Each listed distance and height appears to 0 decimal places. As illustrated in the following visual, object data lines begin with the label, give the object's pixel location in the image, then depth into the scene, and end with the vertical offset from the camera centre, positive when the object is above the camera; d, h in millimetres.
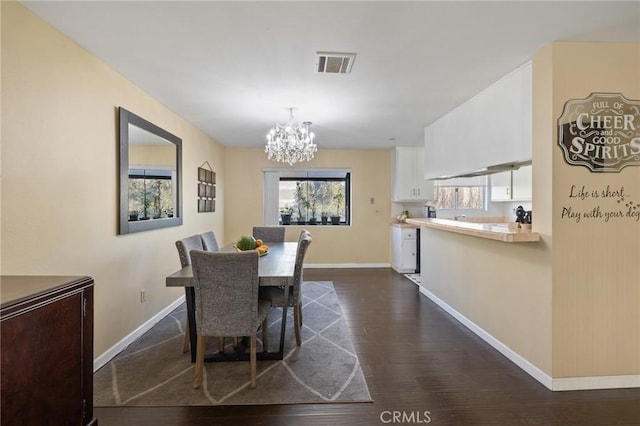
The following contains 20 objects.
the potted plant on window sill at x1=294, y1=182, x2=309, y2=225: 6457 +194
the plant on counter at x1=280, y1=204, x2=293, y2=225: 6430 -105
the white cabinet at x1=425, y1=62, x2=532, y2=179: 2475 +814
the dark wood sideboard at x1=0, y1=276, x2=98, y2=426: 1095 -577
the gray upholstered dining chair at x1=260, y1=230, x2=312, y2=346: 2553 -745
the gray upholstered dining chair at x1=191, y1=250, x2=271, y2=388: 2064 -600
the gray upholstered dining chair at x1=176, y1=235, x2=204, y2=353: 2695 -421
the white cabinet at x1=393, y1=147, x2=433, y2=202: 5949 +688
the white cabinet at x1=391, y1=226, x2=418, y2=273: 5738 -732
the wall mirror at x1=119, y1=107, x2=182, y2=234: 2742 +347
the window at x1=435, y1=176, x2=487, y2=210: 5812 +352
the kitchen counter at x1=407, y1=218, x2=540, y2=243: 2217 -160
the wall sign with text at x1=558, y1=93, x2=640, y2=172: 2154 +570
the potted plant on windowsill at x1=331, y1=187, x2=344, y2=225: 6500 +245
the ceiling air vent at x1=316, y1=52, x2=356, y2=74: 2273 +1163
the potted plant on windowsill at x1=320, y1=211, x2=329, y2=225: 6409 -140
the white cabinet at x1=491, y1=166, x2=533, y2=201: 4705 +443
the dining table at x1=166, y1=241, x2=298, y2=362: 2240 -534
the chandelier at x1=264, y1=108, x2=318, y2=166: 3607 +818
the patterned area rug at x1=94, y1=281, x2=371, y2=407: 2045 -1258
